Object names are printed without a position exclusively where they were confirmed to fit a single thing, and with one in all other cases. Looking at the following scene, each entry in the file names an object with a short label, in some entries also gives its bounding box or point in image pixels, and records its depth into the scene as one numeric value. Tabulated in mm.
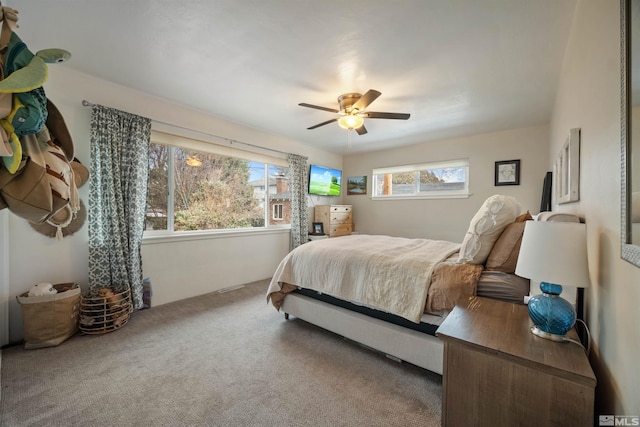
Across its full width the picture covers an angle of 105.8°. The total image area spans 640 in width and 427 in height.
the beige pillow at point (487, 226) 1719
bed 1658
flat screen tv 4879
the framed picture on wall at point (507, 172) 3742
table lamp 950
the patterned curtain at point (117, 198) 2439
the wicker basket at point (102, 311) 2240
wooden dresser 4895
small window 4309
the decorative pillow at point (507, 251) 1674
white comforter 1803
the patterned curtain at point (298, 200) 4441
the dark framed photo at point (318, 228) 4949
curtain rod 2415
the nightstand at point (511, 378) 816
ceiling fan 2504
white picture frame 1481
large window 3082
